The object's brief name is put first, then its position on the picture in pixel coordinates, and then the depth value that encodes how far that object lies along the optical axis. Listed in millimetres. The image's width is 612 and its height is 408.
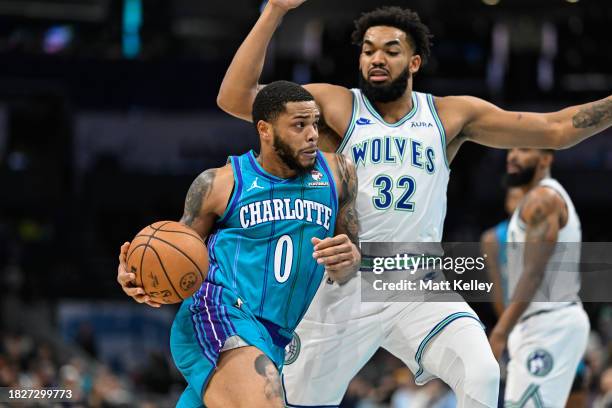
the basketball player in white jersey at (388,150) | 12984
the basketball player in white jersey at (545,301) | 15305
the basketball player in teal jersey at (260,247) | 11461
